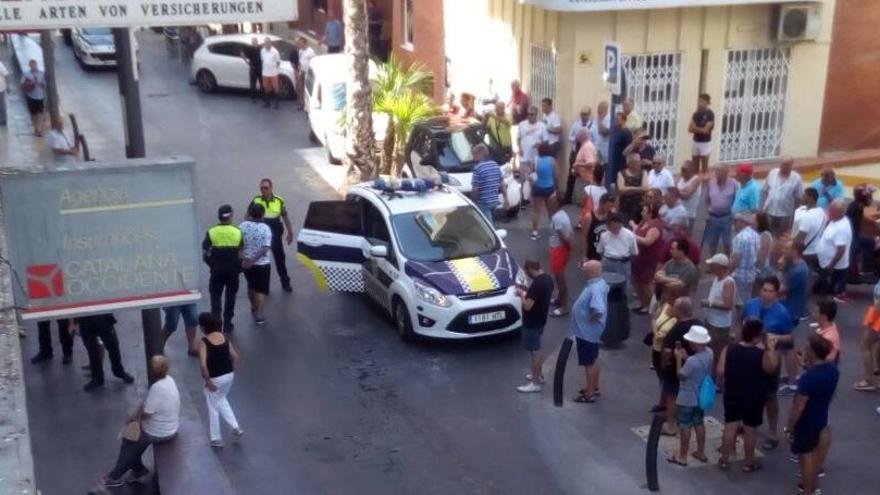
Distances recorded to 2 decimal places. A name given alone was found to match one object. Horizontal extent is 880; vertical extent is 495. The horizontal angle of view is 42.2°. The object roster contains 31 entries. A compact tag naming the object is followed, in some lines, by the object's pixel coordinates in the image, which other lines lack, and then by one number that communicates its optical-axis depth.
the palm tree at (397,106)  21.20
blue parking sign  15.83
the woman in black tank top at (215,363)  10.87
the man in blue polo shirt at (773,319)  10.90
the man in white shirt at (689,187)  15.28
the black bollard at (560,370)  11.63
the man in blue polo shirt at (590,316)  11.59
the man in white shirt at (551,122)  19.54
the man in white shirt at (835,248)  13.62
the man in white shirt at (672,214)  14.20
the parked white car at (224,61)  30.17
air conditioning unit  19.81
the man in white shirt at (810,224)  13.96
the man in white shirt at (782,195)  15.45
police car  13.40
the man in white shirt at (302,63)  27.80
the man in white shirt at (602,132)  18.78
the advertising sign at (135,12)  8.81
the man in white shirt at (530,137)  19.20
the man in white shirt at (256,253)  14.14
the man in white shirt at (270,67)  28.46
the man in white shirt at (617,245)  13.75
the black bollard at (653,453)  9.82
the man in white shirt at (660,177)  15.48
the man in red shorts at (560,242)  14.26
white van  22.58
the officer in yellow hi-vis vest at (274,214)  15.14
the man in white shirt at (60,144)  18.83
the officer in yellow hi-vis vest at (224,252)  13.58
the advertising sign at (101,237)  8.76
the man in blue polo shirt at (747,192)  14.98
